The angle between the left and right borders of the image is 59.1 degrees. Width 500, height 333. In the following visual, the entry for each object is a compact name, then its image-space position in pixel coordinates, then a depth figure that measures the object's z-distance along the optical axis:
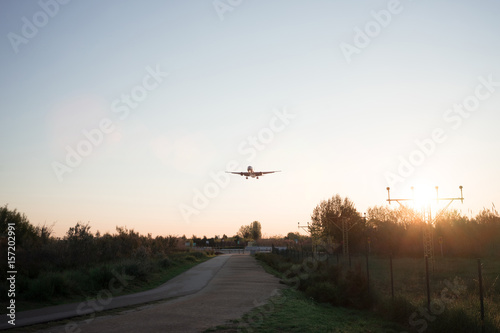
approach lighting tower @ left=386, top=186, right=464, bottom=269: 31.29
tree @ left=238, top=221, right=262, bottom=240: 181.85
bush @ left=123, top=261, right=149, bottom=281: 24.08
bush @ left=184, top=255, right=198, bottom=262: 47.68
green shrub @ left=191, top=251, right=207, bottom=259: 57.26
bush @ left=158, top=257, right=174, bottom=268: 35.25
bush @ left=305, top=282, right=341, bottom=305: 17.90
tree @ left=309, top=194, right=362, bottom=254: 65.50
